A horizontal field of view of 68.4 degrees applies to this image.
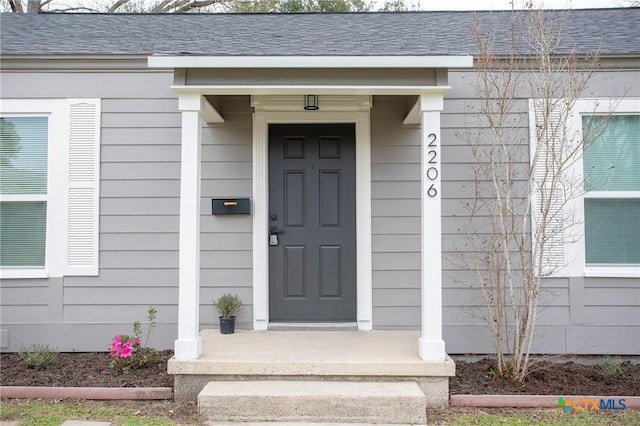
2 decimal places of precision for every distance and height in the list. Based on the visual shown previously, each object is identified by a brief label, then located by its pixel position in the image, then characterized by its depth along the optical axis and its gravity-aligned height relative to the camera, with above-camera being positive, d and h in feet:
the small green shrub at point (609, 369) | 12.37 -3.73
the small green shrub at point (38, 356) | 12.87 -3.59
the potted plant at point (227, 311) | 13.76 -2.47
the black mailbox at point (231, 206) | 14.33 +0.67
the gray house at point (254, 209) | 14.02 +0.58
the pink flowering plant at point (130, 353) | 12.55 -3.40
